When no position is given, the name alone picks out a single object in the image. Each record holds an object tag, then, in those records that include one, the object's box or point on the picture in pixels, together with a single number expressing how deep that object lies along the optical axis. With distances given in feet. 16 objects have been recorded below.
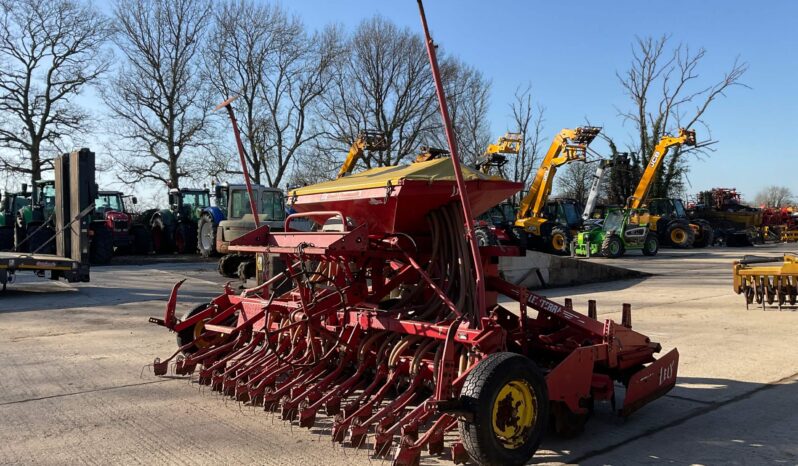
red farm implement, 11.98
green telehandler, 78.02
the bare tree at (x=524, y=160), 135.18
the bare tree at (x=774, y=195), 336.94
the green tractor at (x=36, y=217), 57.82
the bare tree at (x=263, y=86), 111.04
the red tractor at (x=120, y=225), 73.31
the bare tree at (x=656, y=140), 131.23
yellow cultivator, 32.25
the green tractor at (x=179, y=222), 83.15
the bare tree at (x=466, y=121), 122.52
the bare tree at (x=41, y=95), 98.94
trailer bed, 39.17
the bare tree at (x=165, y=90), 108.37
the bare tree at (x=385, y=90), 115.55
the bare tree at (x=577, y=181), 154.92
